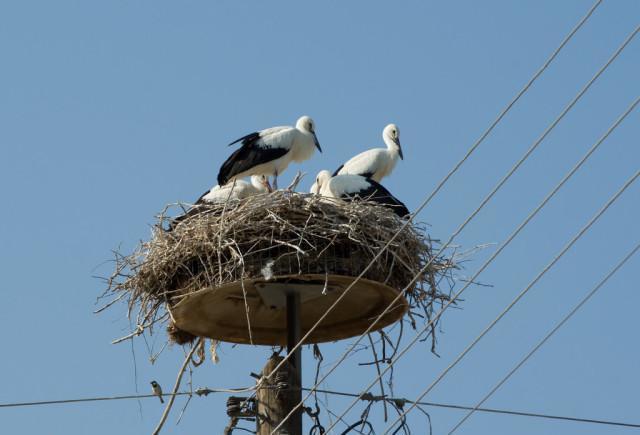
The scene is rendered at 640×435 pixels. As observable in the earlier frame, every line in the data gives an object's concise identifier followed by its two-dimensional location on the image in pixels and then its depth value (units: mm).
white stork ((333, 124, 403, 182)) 28453
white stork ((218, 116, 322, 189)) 25687
